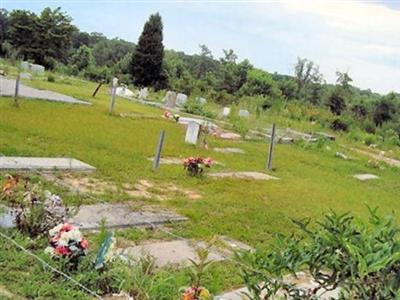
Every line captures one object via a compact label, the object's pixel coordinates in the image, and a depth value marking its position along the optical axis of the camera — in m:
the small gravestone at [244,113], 16.80
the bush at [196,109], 17.20
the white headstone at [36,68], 21.02
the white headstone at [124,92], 19.23
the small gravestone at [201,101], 18.25
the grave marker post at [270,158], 9.51
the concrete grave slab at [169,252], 4.00
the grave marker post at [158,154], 7.41
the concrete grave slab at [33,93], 12.88
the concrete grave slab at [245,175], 8.01
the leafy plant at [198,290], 2.87
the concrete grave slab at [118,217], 4.58
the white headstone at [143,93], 19.33
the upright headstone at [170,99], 18.35
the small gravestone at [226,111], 17.16
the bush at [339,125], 20.58
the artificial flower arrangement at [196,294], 2.88
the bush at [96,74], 27.50
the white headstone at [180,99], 18.61
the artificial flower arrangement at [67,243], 3.36
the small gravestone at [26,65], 20.88
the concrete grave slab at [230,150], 10.67
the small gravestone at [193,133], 10.55
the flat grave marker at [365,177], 10.86
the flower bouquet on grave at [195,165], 7.52
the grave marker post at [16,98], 10.75
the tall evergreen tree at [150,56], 25.88
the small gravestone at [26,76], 17.90
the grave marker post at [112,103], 13.11
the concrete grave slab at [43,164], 5.86
